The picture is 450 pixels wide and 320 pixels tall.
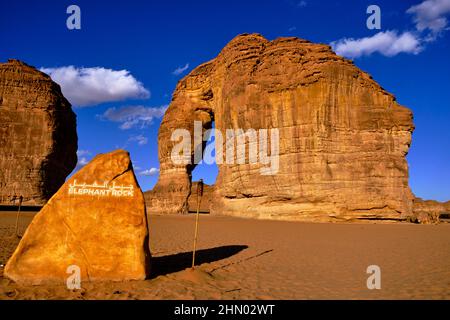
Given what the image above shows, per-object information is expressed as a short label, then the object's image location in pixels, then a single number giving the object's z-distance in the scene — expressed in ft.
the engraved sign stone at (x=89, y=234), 20.83
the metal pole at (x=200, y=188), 26.84
